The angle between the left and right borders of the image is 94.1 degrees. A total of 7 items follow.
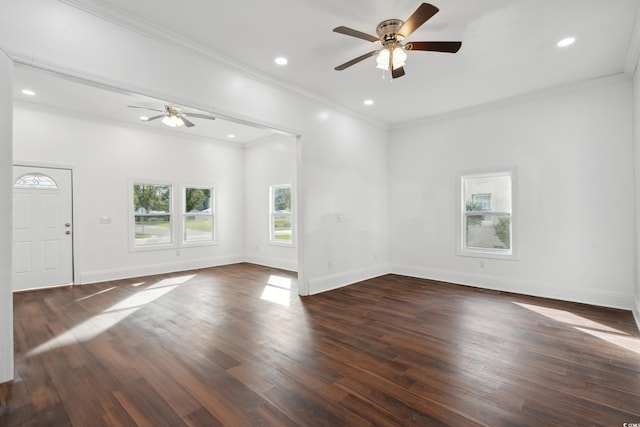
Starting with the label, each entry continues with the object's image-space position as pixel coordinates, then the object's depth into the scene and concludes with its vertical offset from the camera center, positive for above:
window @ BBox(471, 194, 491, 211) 5.36 +0.21
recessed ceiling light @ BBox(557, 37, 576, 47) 3.29 +1.92
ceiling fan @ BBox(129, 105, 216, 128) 4.91 +1.63
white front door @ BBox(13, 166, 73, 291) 5.05 -0.25
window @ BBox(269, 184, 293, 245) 7.24 -0.05
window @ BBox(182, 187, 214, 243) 7.18 -0.04
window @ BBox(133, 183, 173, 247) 6.41 -0.02
